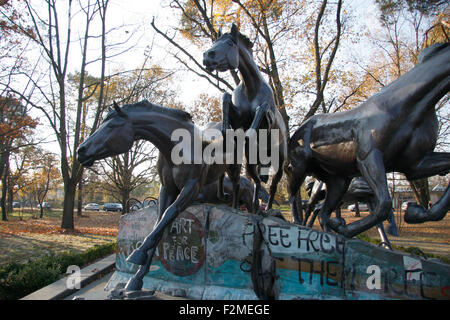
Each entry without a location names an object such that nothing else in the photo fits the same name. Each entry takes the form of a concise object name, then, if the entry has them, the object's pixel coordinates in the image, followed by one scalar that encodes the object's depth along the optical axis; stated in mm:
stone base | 3410
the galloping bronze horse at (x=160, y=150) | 4094
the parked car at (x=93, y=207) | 52688
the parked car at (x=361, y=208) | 46147
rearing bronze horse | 4312
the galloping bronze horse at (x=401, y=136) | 3670
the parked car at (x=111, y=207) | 49534
